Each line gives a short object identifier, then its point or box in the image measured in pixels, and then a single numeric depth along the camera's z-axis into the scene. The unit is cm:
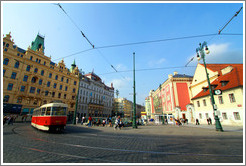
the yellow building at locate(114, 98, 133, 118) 9562
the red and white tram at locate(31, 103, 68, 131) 1024
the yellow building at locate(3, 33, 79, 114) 2756
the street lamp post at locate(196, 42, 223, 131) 1168
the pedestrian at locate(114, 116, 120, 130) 1432
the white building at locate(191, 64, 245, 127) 1720
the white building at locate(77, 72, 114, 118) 4852
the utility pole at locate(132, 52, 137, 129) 1485
